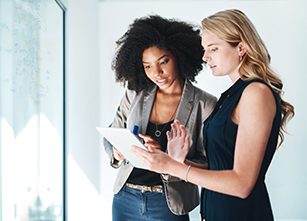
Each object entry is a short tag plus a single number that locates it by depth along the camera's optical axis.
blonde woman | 0.99
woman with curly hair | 1.62
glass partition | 1.45
